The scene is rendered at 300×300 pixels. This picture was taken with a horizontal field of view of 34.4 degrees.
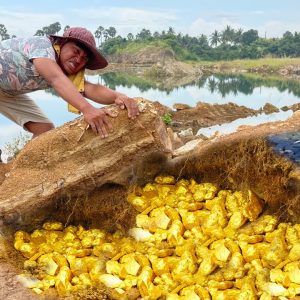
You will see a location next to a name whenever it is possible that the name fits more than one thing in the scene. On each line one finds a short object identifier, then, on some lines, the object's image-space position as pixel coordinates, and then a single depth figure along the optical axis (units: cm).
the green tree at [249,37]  8700
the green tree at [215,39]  8800
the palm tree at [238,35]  8700
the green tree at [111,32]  9956
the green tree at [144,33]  9146
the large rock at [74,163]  443
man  416
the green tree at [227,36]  8731
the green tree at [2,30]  8191
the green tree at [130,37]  7735
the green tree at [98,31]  9315
